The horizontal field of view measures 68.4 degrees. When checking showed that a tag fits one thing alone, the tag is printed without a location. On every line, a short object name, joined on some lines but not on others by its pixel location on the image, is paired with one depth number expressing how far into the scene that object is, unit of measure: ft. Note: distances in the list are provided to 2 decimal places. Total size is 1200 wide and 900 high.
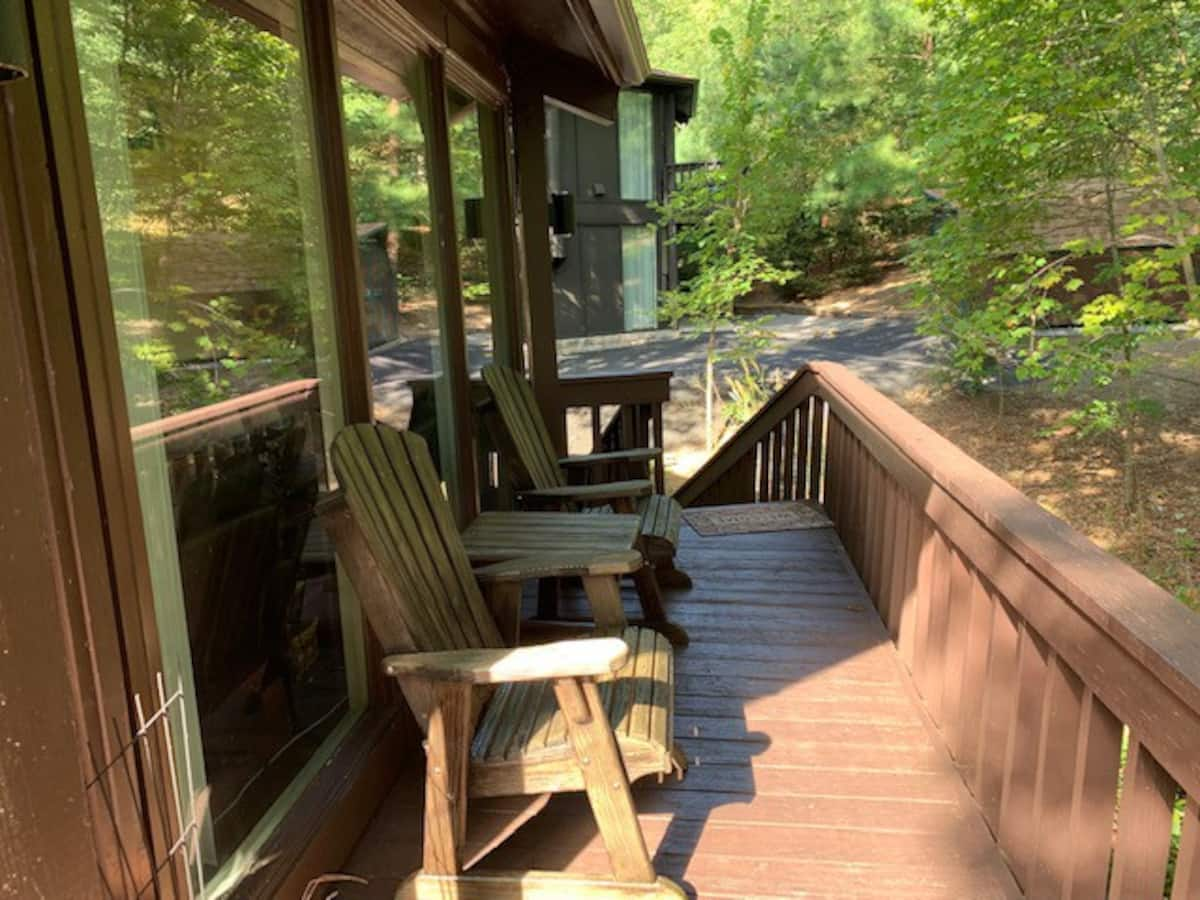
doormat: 14.17
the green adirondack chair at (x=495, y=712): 5.29
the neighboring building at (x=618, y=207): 46.52
